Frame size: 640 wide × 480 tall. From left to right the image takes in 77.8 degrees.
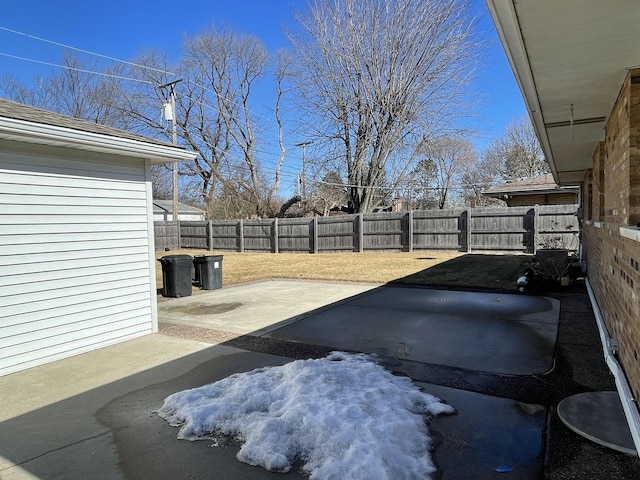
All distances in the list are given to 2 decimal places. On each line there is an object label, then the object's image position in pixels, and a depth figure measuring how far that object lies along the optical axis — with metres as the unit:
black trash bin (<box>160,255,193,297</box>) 8.56
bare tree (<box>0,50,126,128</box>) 28.25
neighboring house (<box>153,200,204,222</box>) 39.09
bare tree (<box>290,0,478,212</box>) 21.20
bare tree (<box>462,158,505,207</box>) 38.12
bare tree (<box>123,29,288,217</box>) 31.31
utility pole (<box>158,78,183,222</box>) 22.55
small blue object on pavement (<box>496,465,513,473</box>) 2.37
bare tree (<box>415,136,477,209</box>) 38.06
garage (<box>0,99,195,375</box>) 4.32
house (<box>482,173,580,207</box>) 18.20
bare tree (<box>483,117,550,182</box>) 33.97
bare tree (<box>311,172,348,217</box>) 33.22
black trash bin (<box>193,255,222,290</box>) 9.55
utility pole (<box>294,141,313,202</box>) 31.03
